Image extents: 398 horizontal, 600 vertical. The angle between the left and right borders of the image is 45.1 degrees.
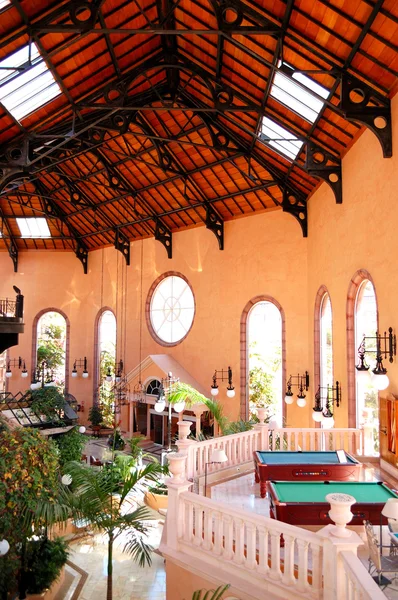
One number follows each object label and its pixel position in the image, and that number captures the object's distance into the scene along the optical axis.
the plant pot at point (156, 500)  14.30
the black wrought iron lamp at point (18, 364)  26.11
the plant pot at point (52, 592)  9.30
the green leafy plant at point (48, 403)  17.33
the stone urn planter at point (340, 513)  5.01
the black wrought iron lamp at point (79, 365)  26.12
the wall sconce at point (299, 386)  15.37
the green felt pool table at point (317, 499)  6.69
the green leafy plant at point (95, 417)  25.02
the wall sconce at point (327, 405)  12.20
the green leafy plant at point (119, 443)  19.61
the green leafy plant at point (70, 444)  17.22
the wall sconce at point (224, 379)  17.94
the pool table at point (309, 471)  8.65
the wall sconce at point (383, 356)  8.77
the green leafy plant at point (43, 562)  9.45
